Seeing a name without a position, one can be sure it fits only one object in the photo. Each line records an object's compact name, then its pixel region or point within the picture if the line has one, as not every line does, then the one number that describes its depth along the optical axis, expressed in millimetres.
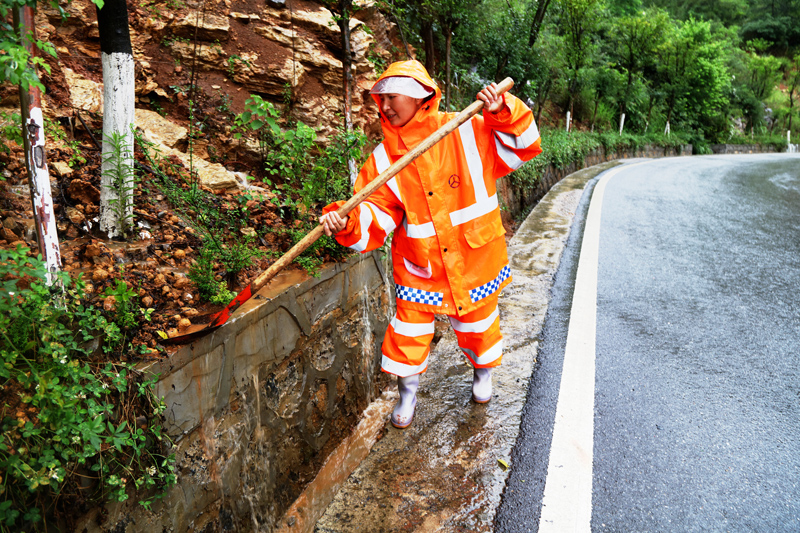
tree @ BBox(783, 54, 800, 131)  39375
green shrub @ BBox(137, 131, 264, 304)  2428
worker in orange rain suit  2367
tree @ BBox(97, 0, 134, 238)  2490
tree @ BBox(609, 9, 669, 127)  21891
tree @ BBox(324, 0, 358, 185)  3838
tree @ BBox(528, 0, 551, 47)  10111
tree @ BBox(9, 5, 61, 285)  1768
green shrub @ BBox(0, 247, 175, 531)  1460
